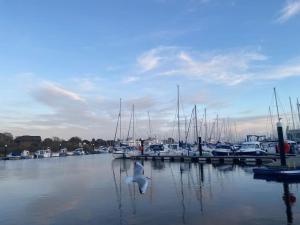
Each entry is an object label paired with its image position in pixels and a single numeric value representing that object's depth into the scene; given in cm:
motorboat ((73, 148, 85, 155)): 10867
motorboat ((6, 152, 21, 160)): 8459
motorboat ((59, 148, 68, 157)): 10034
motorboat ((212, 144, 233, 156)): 4271
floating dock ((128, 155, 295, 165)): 3325
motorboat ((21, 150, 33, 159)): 8789
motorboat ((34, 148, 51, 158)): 9174
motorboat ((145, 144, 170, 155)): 5483
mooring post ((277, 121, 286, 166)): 2239
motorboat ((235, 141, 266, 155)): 3862
